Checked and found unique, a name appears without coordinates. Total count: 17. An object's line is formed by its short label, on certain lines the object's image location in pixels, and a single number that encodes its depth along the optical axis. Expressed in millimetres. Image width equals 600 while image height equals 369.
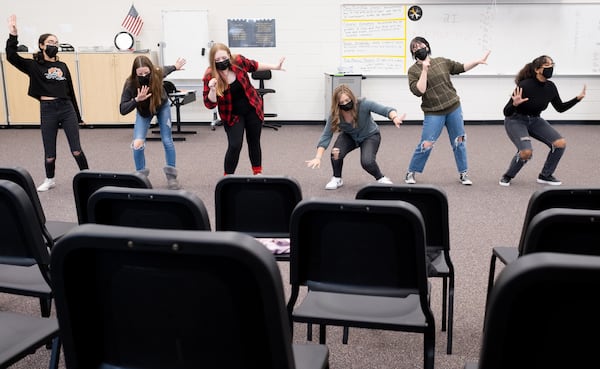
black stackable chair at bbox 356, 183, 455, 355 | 2199
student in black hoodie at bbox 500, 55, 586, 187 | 5367
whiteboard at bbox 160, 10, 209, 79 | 9617
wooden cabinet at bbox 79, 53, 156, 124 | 9641
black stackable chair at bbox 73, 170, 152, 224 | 2477
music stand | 8641
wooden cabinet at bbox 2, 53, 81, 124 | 9633
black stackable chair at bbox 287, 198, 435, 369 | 1711
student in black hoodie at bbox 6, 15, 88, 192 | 5344
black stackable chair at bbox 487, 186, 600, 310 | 2090
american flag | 9648
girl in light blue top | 5000
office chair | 9402
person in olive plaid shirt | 5461
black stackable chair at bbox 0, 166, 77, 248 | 2443
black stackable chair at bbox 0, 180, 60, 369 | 1639
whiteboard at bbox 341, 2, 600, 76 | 9539
